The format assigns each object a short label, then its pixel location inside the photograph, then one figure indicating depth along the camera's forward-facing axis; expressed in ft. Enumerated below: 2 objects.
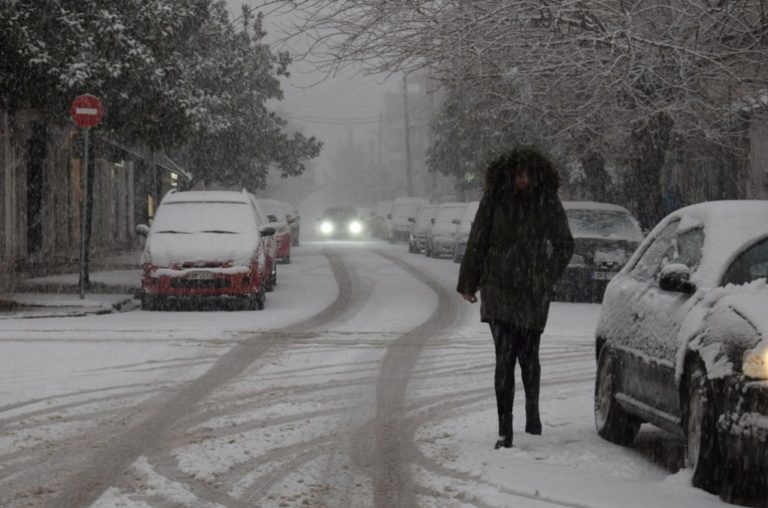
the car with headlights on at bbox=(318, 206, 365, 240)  232.73
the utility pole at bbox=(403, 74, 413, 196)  255.31
